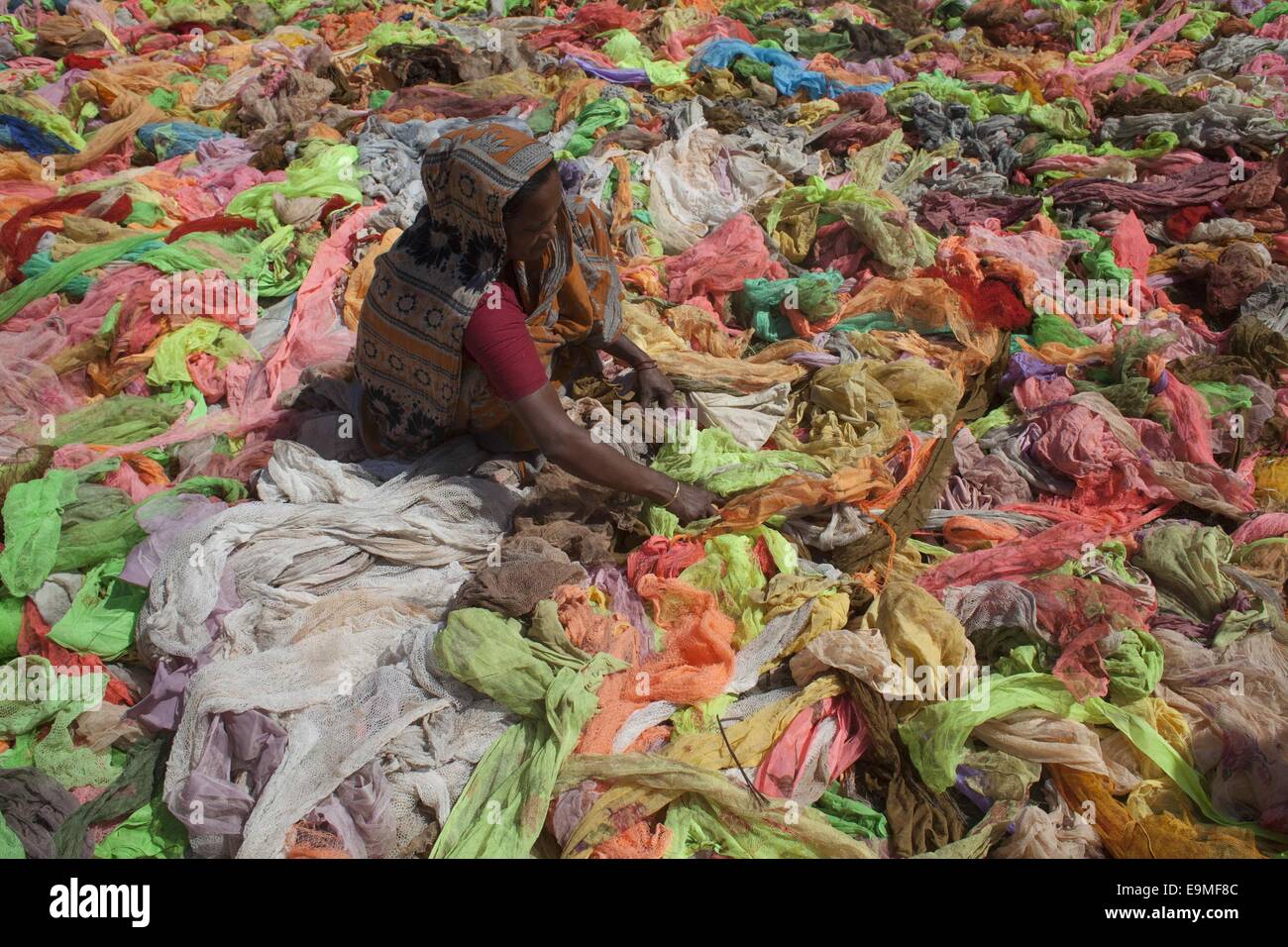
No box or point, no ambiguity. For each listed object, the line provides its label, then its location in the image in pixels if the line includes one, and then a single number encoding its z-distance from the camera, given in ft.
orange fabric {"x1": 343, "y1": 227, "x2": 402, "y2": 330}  13.41
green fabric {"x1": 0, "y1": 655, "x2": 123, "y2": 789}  8.35
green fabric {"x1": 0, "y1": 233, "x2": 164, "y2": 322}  13.24
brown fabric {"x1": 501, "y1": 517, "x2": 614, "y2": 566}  9.67
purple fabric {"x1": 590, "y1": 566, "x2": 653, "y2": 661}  9.20
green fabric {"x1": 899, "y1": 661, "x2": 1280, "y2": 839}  8.00
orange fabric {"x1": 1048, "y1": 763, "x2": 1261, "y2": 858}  7.33
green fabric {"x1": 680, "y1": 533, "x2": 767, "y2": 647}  9.30
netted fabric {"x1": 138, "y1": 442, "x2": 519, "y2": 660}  8.82
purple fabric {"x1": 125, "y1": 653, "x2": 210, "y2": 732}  8.48
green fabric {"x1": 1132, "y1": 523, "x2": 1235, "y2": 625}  9.29
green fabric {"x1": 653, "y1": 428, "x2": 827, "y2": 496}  10.41
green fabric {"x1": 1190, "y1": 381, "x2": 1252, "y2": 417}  11.20
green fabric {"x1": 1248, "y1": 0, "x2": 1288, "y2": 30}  20.56
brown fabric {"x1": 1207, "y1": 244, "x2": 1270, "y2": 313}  12.84
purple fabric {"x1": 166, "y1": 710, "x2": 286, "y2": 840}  7.69
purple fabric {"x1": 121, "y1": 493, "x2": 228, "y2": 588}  9.29
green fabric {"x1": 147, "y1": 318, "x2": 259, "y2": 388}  12.25
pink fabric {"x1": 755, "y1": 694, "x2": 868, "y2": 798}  8.19
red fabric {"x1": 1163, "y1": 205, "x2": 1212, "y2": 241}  14.67
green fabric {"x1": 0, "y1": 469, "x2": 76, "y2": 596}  9.38
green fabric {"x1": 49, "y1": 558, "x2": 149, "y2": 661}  9.01
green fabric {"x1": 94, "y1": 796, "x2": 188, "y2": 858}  7.83
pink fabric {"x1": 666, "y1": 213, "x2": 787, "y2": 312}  13.88
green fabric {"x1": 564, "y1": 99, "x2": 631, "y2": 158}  16.71
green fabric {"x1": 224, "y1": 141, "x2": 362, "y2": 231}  15.24
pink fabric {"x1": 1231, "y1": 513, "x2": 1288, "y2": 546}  9.87
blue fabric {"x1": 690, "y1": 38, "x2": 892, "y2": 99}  18.66
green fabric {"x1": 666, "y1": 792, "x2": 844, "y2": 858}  7.68
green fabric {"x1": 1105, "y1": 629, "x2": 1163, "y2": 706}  8.38
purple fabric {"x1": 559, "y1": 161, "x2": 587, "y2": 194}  13.48
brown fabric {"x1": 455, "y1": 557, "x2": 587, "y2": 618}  8.89
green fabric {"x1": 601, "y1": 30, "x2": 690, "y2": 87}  19.03
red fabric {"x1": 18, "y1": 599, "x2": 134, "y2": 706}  8.94
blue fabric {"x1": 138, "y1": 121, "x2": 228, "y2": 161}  17.40
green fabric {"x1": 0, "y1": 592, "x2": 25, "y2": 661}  9.26
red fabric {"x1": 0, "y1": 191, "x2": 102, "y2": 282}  14.01
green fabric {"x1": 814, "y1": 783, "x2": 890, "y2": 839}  7.91
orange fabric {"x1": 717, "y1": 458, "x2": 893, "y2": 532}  9.86
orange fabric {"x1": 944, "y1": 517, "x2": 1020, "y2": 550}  10.18
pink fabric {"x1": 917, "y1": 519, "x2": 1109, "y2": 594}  9.57
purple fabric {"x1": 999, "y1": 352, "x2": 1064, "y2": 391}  12.11
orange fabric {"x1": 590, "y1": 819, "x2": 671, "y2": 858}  7.58
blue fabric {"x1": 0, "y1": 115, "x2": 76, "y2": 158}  16.96
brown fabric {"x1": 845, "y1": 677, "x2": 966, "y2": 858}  7.81
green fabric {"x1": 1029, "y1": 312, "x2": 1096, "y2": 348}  12.67
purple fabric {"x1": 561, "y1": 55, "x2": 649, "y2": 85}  18.93
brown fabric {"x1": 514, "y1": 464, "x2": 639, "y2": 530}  10.11
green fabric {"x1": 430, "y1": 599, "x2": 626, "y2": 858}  7.64
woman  8.29
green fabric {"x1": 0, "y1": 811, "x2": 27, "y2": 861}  7.54
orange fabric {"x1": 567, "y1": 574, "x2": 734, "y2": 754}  8.43
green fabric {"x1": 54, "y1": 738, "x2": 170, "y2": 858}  7.81
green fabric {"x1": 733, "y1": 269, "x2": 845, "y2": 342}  13.04
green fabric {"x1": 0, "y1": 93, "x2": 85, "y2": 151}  17.16
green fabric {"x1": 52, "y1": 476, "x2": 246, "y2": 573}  9.66
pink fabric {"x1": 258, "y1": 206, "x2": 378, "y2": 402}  12.42
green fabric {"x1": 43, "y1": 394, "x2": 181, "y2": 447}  11.55
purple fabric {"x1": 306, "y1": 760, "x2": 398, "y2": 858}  7.65
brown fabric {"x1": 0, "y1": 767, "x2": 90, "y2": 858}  7.77
